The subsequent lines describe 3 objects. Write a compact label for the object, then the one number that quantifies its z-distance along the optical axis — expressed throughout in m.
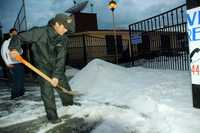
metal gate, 5.24
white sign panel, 2.36
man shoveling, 2.66
